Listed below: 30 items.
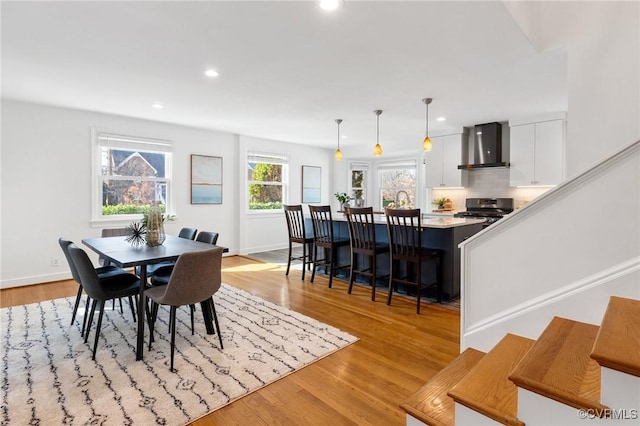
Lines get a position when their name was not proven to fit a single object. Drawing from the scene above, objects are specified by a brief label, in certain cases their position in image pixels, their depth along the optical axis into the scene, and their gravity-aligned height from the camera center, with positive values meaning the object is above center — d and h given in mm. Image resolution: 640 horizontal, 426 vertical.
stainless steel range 5578 +21
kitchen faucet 7992 +259
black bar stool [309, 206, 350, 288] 4305 -381
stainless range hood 5574 +1087
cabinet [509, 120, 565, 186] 4973 +884
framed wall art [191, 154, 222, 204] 5969 +545
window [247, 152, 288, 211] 6918 +621
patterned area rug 1874 -1101
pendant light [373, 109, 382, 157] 4754 +922
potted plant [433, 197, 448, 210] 6527 +155
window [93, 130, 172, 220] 4965 +542
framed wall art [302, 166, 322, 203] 7797 +614
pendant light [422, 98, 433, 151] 4233 +892
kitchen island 3682 -372
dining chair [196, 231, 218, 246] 3381 -299
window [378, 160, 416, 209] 7898 +650
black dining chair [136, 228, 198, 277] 3417 -325
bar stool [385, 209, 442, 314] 3396 -457
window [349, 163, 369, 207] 8586 +742
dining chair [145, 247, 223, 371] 2301 -536
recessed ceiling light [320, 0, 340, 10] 2043 +1276
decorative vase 3071 -163
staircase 1015 -587
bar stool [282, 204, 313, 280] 4625 -258
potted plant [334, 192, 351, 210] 5222 +165
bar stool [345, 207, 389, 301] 3787 -396
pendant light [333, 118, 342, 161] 5340 +912
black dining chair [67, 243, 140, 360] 2418 -617
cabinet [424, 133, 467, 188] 6102 +900
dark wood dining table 2418 -356
